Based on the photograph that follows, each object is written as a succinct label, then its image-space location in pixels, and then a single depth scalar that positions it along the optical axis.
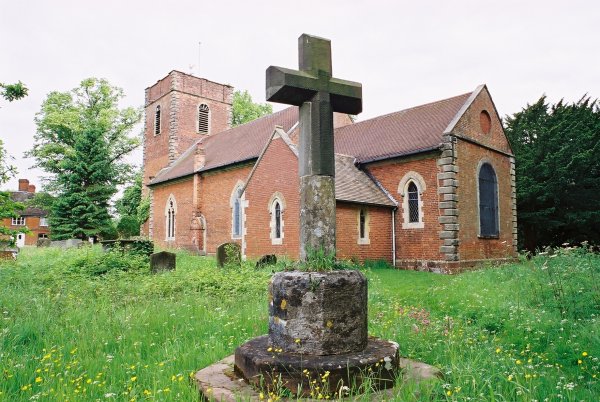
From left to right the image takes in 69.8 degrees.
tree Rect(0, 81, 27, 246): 8.64
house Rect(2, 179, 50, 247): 57.03
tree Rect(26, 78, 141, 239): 29.45
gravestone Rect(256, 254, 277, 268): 14.15
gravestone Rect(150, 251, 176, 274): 12.92
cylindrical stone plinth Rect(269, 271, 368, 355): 3.68
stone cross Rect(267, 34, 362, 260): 4.26
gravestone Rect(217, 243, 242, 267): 14.39
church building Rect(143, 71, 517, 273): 16.47
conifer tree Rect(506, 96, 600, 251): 23.84
